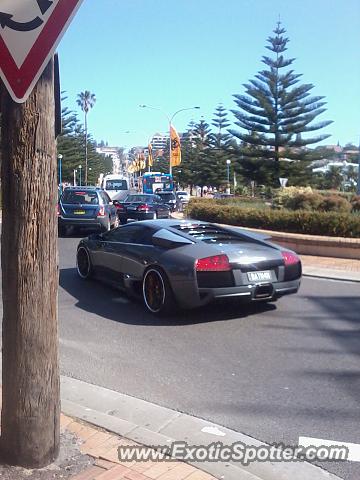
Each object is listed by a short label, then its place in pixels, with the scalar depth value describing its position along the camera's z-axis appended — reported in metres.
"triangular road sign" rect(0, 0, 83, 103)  2.90
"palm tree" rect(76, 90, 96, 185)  112.73
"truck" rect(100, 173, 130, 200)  50.84
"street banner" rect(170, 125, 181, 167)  50.12
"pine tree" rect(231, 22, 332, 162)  40.41
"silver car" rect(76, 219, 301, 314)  6.98
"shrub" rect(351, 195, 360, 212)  17.36
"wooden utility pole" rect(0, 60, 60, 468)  3.11
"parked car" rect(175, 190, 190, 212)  35.59
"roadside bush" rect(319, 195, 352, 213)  16.94
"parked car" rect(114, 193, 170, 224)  24.41
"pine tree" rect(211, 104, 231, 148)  70.96
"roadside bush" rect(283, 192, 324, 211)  17.77
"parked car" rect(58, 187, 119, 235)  17.98
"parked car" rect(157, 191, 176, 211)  33.67
